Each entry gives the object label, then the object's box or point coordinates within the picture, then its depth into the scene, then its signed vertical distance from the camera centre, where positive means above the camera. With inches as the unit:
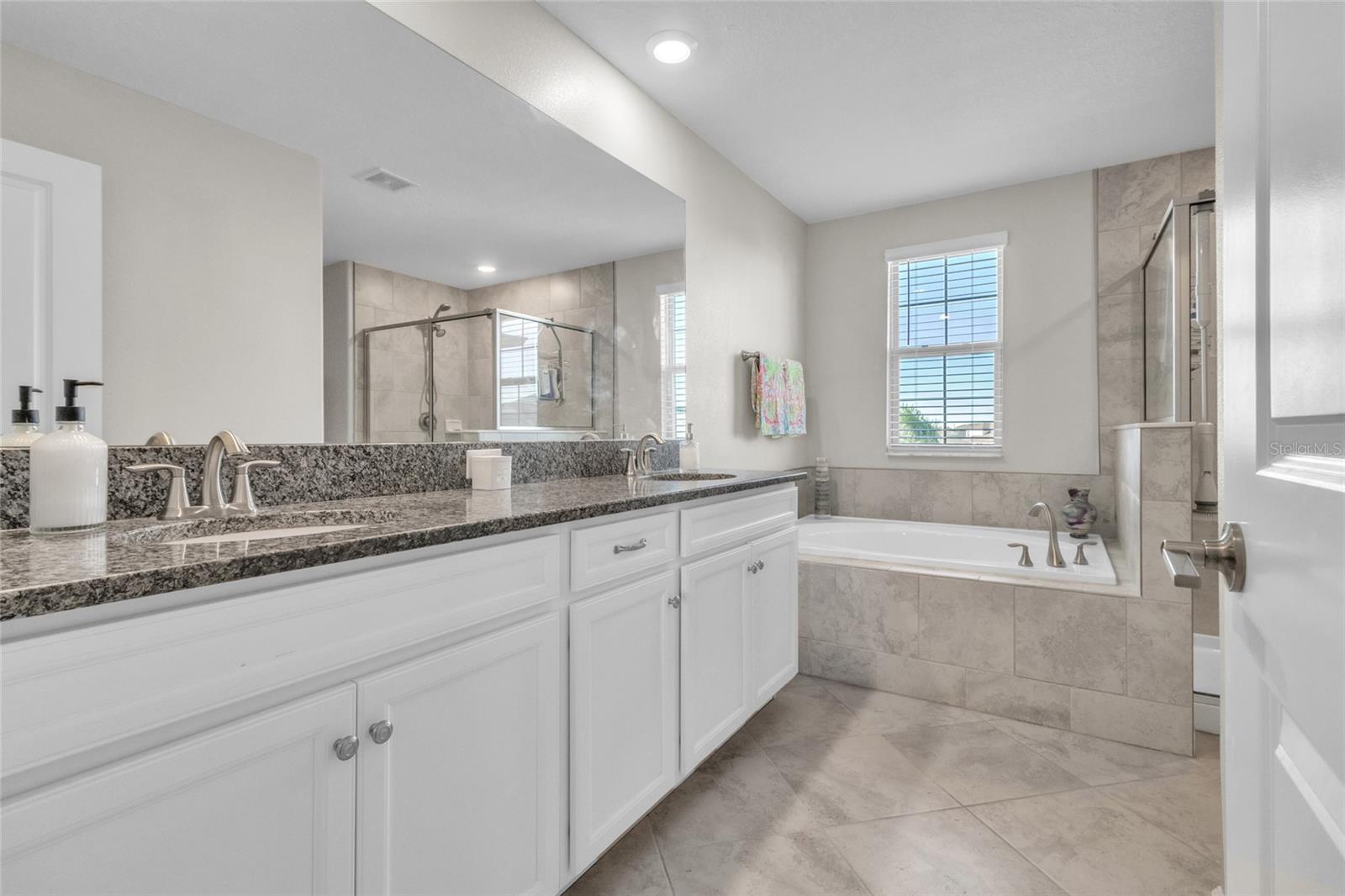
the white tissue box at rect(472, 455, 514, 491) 71.0 -3.0
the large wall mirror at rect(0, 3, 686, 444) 43.8 +19.2
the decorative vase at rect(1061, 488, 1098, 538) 130.3 -14.5
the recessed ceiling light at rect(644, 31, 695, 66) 90.0 +56.5
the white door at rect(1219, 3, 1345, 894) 15.8 +0.3
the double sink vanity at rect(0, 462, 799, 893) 26.9 -13.8
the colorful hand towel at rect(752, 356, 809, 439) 137.0 +10.4
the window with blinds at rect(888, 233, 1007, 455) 147.5 +22.5
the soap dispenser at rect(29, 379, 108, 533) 38.3 -1.7
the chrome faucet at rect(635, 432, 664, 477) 99.4 -1.9
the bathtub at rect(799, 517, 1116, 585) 119.1 -20.8
